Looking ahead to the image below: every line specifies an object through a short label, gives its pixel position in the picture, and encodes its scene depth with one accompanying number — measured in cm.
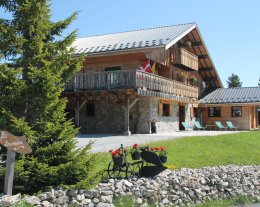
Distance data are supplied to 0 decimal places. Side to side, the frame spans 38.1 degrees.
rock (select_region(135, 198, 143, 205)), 706
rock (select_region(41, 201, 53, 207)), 612
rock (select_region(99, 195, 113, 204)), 679
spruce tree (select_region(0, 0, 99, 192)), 662
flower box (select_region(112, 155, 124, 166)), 821
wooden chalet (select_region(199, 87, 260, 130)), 3031
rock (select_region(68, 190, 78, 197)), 665
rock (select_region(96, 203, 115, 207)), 662
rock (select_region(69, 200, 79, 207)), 643
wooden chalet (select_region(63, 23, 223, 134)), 1955
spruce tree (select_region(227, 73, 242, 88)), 5323
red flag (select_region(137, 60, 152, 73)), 2126
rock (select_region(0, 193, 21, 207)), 581
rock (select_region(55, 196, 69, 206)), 638
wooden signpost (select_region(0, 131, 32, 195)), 607
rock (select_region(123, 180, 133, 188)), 743
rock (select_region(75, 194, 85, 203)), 660
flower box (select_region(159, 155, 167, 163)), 886
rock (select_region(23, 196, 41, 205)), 607
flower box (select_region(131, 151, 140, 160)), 872
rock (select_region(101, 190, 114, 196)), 695
